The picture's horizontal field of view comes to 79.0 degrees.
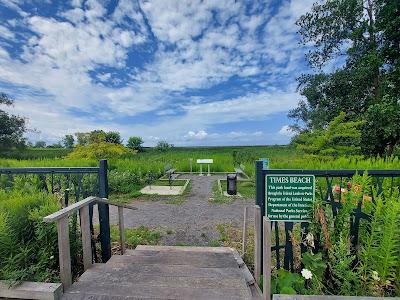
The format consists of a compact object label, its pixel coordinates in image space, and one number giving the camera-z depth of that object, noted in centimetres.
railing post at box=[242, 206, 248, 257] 362
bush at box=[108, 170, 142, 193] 976
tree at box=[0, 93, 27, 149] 2414
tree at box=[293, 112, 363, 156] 921
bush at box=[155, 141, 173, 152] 3265
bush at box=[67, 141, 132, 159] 1316
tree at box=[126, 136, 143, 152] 3434
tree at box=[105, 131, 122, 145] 2641
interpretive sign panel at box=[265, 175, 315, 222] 256
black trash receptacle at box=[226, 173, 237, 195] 898
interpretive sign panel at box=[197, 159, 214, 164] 1341
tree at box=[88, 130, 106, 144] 1436
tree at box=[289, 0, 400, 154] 1061
